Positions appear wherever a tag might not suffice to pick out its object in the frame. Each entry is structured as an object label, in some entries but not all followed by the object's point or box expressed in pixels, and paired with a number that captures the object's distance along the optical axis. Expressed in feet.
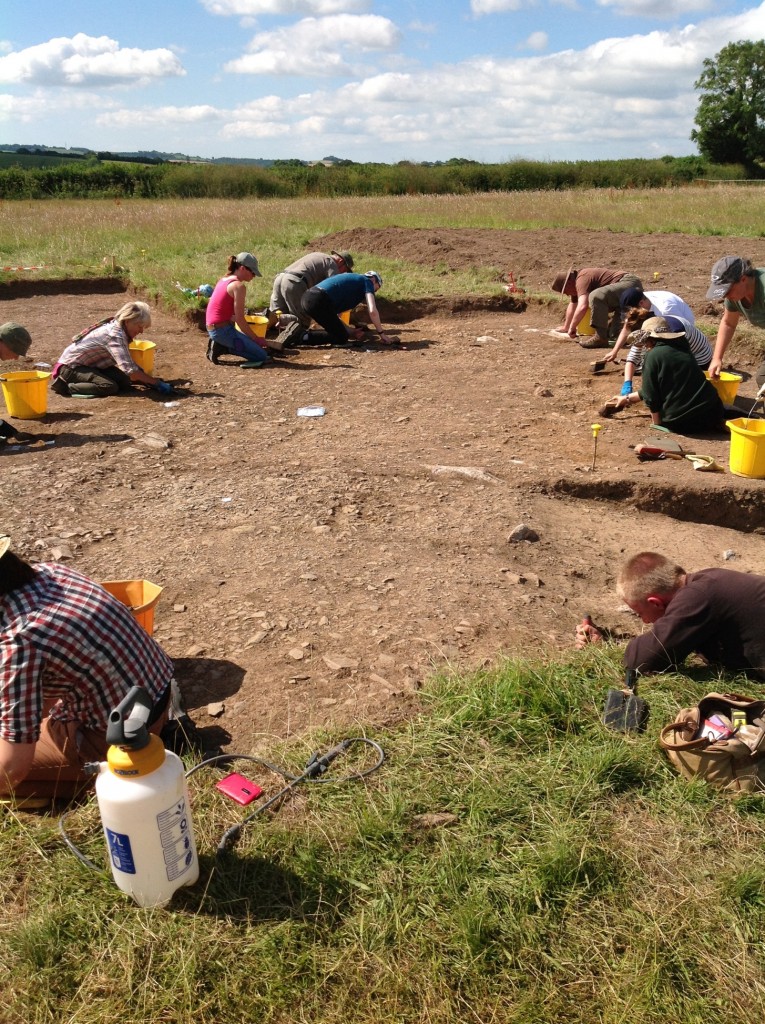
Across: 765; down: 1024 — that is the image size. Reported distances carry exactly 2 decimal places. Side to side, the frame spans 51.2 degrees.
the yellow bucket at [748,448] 18.20
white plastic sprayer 7.04
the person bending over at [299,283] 31.73
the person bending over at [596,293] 29.01
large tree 181.78
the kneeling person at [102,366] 24.53
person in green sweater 21.24
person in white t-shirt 23.85
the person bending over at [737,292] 20.16
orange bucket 11.59
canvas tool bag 8.76
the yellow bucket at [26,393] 22.48
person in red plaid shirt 7.88
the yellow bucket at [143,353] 26.37
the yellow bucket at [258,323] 31.37
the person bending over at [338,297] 30.50
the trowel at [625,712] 9.86
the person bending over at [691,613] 10.22
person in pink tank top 28.50
